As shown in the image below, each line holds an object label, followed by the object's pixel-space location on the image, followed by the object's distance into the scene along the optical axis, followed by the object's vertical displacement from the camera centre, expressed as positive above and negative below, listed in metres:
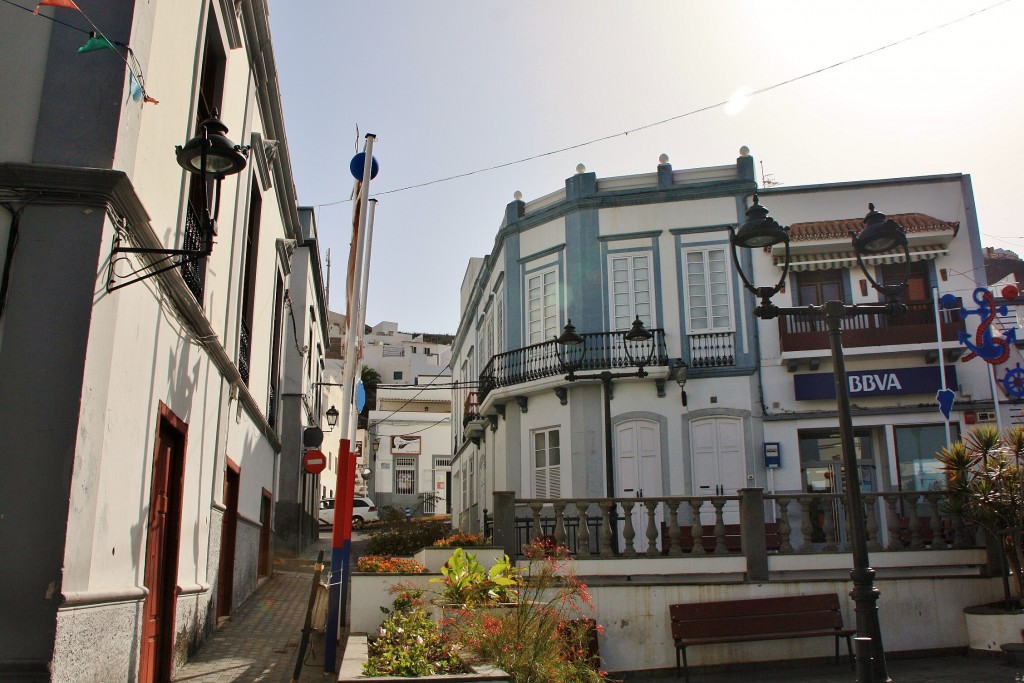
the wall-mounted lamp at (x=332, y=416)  27.48 +4.17
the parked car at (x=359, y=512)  37.31 +1.52
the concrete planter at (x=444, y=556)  12.23 -0.14
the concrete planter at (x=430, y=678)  7.01 -1.02
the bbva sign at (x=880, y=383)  18.41 +3.27
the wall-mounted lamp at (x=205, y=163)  6.30 +2.84
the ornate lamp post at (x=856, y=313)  7.17 +2.03
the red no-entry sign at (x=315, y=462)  18.09 +1.73
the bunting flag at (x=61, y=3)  5.73 +3.49
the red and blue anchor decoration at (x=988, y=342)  17.33 +3.91
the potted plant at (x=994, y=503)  11.55 +0.52
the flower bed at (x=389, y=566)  11.36 -0.25
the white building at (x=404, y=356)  67.88 +14.69
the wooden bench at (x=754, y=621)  11.11 -0.98
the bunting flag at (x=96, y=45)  6.07 +3.44
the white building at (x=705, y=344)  18.61 +4.27
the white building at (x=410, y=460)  48.59 +4.70
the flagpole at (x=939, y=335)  17.83 +4.11
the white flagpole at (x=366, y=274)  10.52 +3.18
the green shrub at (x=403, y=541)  14.33 +0.09
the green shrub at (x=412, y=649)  7.38 -0.91
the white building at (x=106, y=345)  5.58 +1.51
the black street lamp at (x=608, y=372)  18.31 +4.09
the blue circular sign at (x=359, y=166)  10.96 +4.64
